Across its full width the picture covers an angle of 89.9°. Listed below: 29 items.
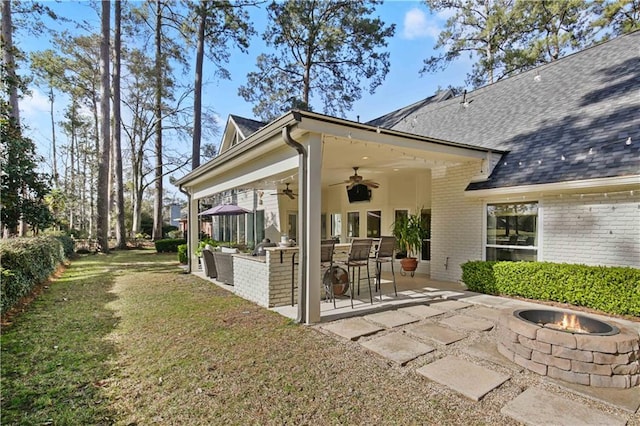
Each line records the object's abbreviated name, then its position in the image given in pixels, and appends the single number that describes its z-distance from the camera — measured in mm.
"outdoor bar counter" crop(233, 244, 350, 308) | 6074
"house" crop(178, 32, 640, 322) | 5324
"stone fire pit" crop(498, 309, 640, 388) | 3193
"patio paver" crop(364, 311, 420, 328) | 5035
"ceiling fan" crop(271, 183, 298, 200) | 10844
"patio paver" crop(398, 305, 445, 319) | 5461
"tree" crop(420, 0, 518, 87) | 18670
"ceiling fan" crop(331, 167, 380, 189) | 8810
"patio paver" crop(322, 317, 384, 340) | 4578
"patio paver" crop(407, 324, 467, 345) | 4371
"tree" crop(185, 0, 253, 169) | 18641
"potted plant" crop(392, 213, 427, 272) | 9508
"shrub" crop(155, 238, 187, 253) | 18031
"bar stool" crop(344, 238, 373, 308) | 6012
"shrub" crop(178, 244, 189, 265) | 12883
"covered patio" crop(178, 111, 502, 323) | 5031
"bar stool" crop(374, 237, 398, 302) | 6355
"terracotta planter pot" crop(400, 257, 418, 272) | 9430
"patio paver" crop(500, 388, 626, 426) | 2643
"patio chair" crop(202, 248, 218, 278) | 9221
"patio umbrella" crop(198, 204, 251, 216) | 13148
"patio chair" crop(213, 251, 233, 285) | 8203
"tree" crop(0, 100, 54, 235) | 9297
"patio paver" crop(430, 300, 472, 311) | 5906
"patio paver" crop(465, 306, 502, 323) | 5388
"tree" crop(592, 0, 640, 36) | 14975
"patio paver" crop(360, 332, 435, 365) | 3865
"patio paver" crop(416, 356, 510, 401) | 3111
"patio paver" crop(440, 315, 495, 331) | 4883
